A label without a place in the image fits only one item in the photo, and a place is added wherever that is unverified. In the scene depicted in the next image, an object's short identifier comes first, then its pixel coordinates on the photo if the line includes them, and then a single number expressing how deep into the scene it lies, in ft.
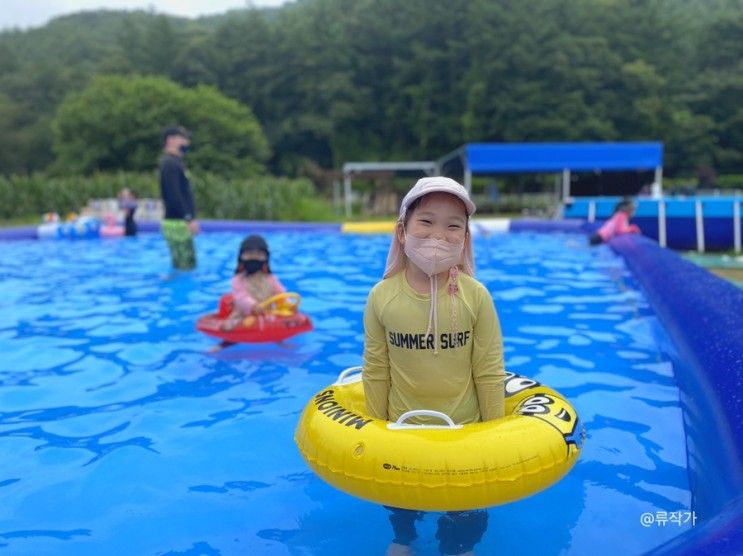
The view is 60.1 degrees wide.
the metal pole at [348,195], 82.58
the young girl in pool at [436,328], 7.28
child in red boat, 16.69
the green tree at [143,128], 126.00
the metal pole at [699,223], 41.39
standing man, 24.68
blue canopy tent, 64.69
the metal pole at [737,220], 40.83
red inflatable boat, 16.25
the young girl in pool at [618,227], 34.32
